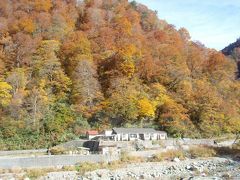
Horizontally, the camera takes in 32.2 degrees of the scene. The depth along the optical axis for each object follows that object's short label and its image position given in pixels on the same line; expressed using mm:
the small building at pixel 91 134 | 47319
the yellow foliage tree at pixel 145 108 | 52812
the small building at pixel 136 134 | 47938
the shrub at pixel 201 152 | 44769
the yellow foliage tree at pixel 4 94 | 48625
